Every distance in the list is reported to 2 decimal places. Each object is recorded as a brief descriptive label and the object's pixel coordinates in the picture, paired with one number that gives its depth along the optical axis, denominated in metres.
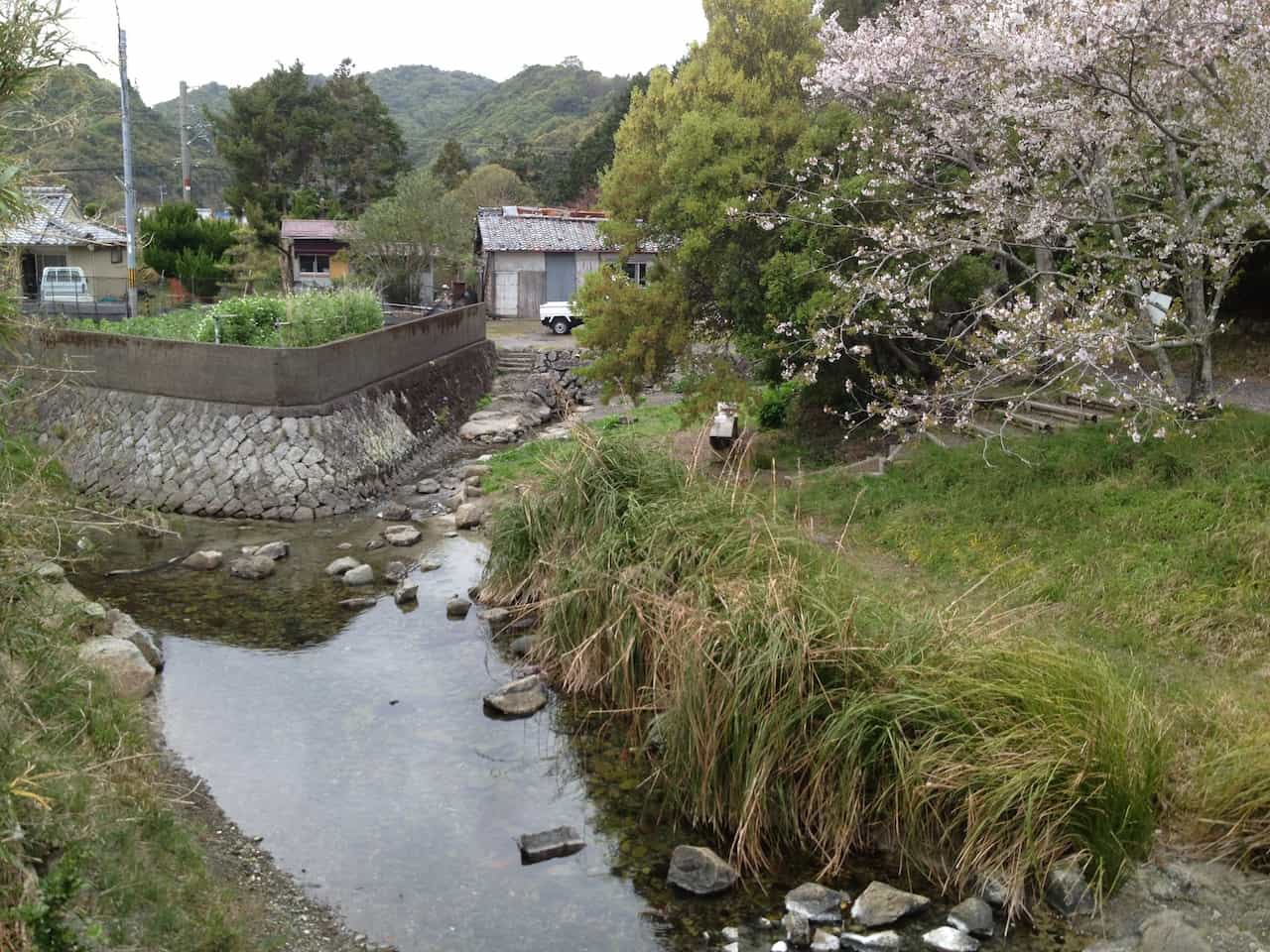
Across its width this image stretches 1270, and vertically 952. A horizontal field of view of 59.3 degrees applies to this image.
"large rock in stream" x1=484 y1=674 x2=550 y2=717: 10.80
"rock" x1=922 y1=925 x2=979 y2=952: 7.08
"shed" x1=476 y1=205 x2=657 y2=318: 41.69
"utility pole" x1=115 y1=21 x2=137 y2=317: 23.80
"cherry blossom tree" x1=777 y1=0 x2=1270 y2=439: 12.40
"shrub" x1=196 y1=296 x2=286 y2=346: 20.56
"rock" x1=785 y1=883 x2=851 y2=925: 7.45
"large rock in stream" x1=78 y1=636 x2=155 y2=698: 10.55
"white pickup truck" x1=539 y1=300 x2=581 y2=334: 37.47
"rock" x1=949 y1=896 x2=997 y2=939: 7.21
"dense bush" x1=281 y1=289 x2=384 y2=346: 20.98
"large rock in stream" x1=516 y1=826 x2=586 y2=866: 8.30
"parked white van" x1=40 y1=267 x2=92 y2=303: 28.81
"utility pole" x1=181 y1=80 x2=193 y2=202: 41.38
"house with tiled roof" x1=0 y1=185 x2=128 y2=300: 31.30
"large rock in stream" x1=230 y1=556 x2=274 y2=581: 15.01
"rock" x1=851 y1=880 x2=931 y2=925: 7.36
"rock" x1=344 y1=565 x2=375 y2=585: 14.82
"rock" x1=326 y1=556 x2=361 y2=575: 15.27
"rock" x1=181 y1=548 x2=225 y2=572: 15.43
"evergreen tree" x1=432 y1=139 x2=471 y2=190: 57.41
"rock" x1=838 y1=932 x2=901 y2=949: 7.14
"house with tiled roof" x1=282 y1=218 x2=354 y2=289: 42.72
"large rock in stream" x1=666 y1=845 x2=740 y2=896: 7.79
